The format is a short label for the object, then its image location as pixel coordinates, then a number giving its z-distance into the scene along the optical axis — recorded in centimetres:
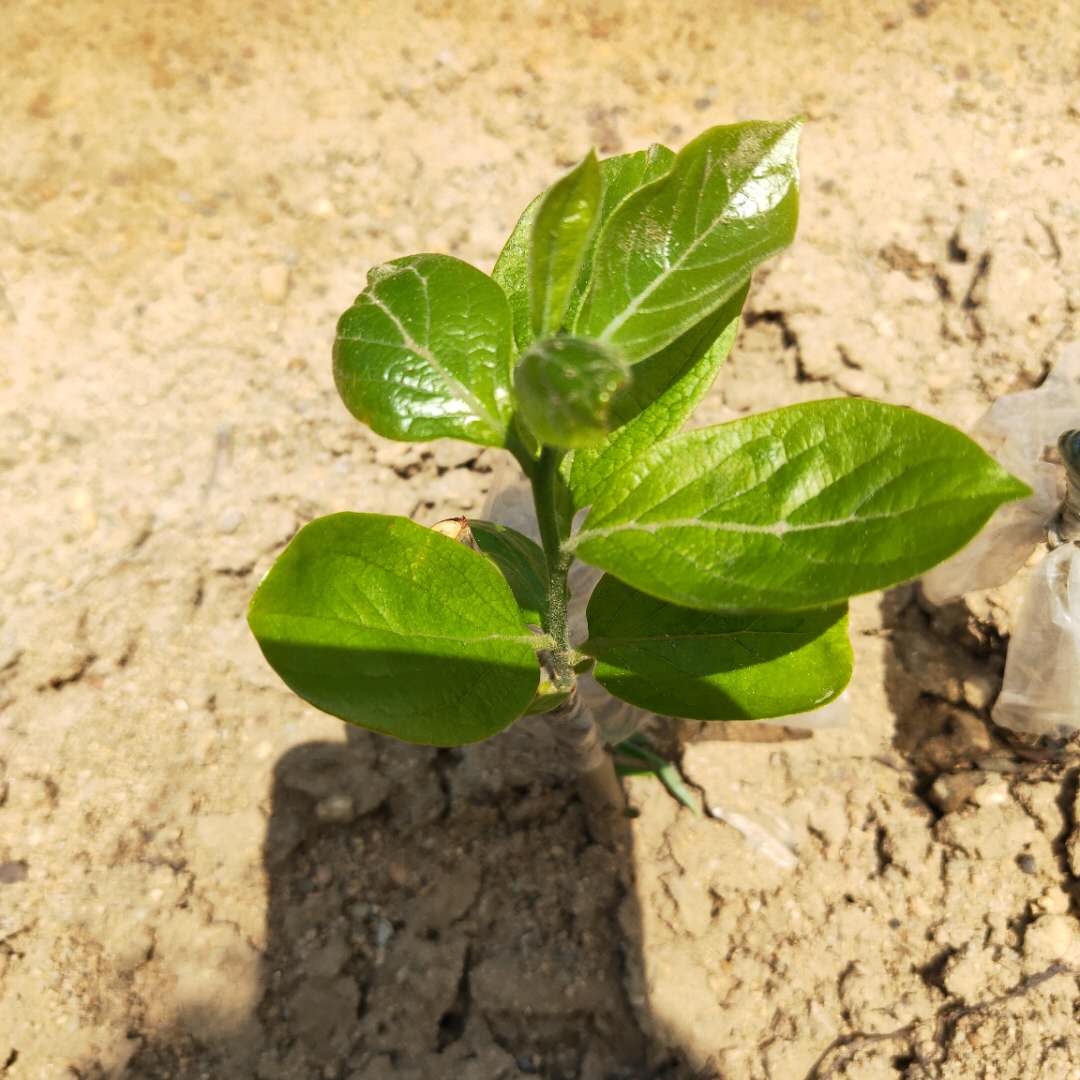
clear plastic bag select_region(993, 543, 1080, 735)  34
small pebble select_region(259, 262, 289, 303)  48
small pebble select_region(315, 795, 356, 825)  37
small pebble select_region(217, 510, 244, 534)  42
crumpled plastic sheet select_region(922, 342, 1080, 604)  37
